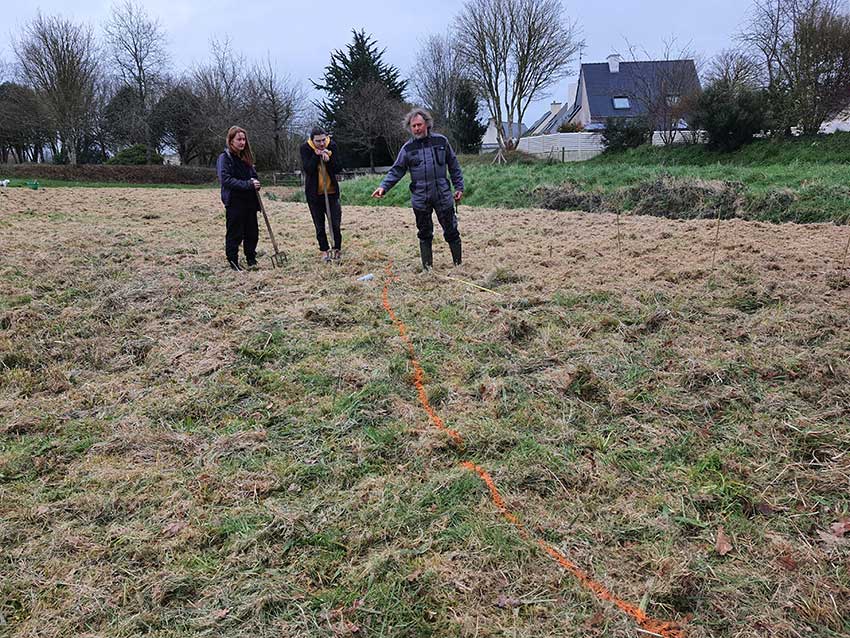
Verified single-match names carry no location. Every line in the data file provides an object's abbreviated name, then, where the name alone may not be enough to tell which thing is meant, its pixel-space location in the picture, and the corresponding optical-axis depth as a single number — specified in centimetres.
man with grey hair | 539
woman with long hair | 569
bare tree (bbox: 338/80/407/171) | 3031
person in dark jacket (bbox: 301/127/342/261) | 600
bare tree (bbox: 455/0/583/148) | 2638
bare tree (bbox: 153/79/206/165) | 3191
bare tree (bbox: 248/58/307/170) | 3056
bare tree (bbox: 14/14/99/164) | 2672
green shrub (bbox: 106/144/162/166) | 2991
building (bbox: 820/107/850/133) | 1662
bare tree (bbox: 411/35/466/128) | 3494
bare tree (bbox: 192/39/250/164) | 3003
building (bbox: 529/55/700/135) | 2120
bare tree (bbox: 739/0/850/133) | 1580
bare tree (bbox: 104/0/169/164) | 3234
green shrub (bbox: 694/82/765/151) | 1611
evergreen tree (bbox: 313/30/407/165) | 3281
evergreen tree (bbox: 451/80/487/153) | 3023
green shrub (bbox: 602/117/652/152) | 2091
